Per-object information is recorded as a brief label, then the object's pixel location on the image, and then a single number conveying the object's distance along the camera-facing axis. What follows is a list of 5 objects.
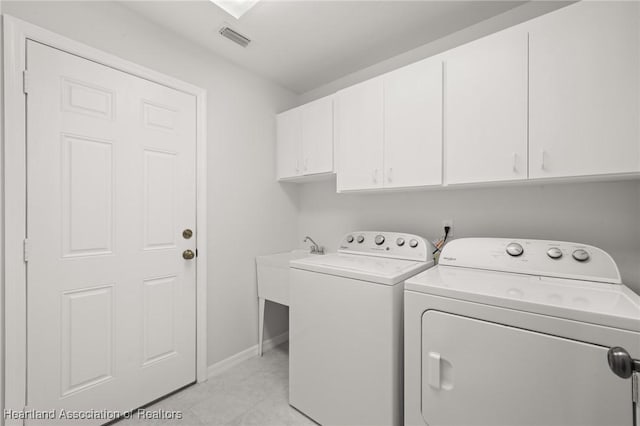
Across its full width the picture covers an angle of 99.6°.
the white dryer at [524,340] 0.88
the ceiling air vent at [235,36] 1.80
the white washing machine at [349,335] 1.29
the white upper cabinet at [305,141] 2.14
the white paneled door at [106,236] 1.35
